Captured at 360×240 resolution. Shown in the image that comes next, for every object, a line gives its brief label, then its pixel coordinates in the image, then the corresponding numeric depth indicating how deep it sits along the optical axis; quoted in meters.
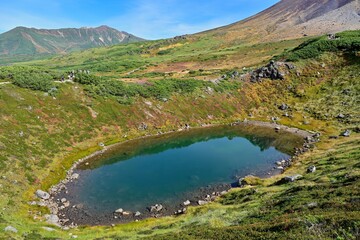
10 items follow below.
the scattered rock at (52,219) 47.79
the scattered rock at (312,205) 29.63
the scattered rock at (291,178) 52.53
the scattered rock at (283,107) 116.25
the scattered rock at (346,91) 112.88
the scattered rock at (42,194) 55.53
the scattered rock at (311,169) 56.42
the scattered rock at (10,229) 37.99
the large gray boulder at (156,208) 51.34
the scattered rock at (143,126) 98.62
